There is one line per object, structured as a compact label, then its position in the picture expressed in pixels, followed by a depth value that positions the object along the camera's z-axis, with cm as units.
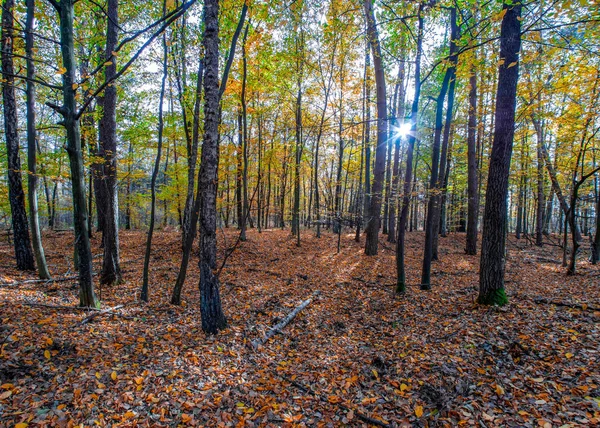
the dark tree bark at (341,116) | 1364
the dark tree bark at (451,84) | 635
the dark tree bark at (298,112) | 1254
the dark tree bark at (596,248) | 970
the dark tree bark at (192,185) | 554
